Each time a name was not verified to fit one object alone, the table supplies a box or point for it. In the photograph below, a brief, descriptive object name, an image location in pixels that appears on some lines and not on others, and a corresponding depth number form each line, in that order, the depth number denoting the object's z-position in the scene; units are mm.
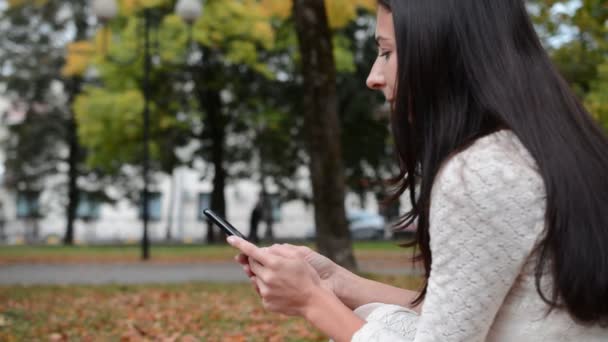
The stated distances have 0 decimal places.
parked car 44562
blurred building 50062
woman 1754
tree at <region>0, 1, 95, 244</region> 35594
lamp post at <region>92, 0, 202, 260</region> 19375
